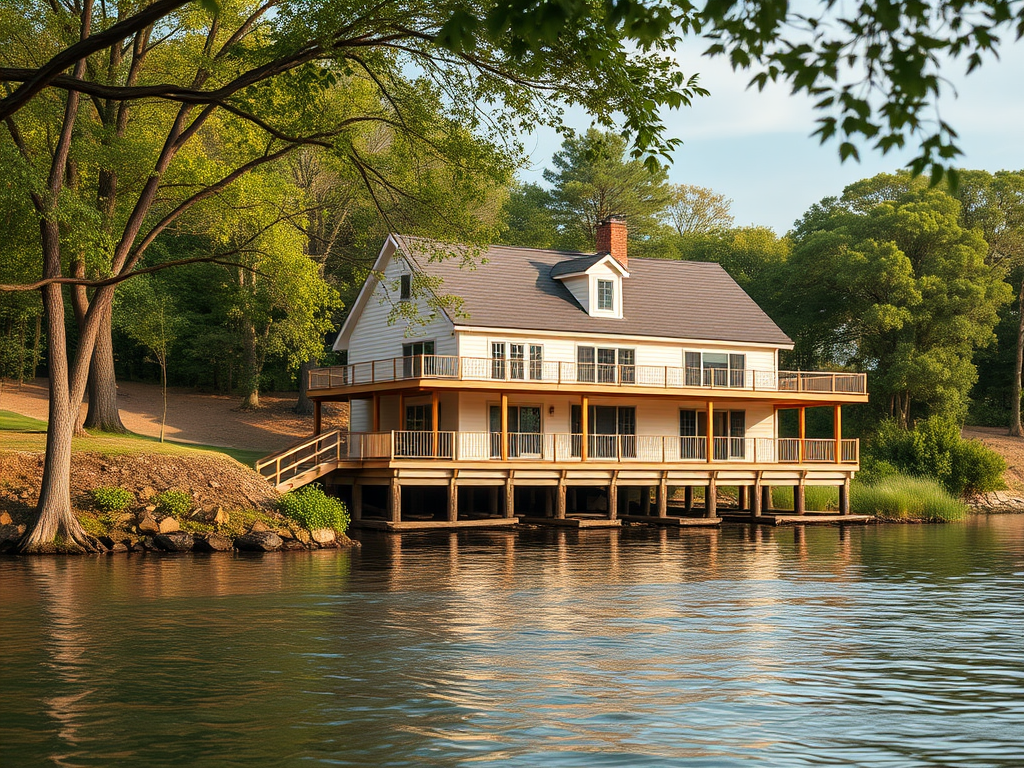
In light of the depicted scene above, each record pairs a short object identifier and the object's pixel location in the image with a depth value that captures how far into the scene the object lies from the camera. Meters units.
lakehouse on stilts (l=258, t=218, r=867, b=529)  37.66
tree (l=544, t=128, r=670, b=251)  68.06
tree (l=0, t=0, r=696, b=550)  14.84
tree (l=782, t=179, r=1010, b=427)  58.06
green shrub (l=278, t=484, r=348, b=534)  30.36
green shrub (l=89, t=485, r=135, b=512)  27.27
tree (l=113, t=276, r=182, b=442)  41.56
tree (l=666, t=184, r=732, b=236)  82.62
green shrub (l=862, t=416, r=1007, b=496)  49.75
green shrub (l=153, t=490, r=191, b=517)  28.20
